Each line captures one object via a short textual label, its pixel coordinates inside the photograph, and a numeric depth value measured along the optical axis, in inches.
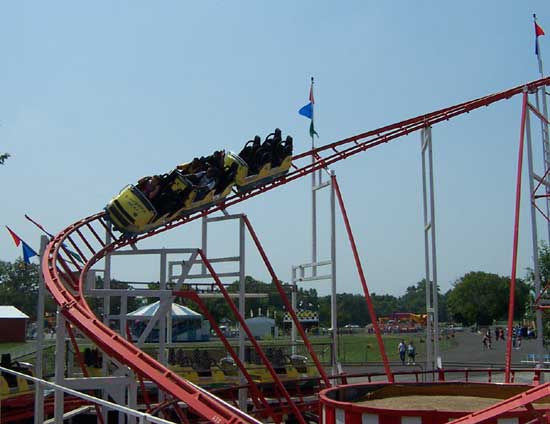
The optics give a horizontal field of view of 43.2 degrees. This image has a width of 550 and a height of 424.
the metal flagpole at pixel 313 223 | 629.9
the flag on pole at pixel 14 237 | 677.5
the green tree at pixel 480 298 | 3747.5
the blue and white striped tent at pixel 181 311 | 1084.2
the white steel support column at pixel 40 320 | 419.2
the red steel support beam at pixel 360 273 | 469.9
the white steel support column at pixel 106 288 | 460.5
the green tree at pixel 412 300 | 6803.2
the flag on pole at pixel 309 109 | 746.1
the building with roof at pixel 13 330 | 1987.0
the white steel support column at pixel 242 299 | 462.6
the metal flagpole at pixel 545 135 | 522.8
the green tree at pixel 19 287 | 3511.3
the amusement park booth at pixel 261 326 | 2312.6
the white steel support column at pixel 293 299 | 657.6
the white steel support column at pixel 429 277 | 499.8
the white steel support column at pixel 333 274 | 561.5
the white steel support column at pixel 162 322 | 412.8
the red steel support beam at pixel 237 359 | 436.5
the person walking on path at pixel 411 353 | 1203.5
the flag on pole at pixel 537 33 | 582.7
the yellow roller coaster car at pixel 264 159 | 595.5
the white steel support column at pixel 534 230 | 460.1
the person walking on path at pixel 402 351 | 1209.8
